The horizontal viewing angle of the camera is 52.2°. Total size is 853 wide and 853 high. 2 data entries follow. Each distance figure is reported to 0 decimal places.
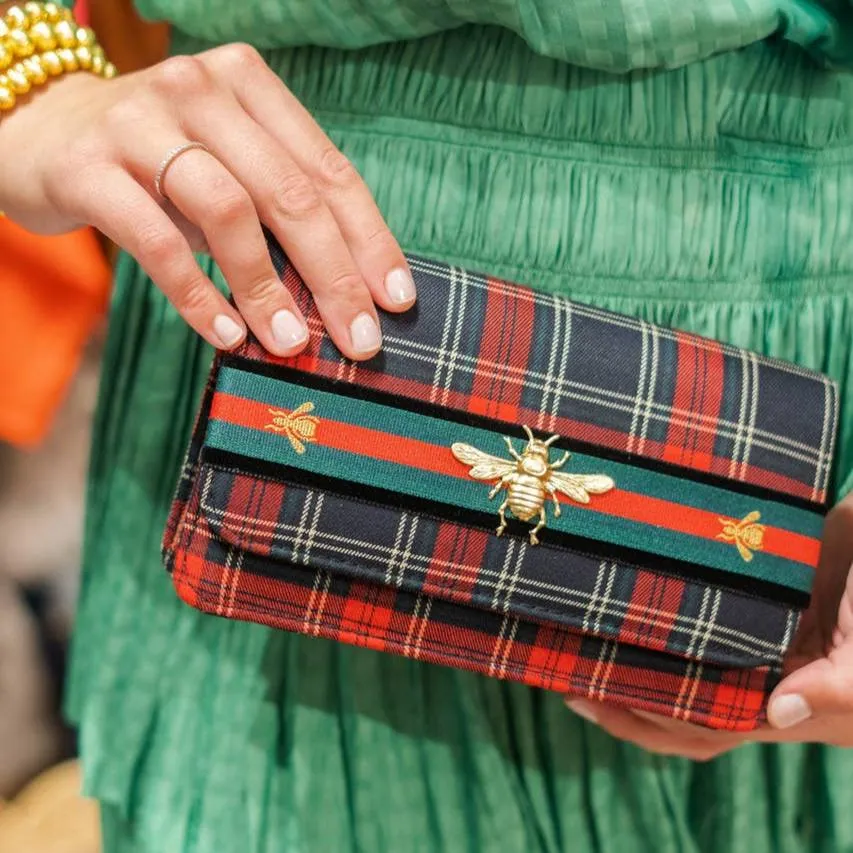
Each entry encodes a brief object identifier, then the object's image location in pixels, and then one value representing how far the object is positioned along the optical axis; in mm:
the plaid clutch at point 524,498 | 523
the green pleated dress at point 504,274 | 613
